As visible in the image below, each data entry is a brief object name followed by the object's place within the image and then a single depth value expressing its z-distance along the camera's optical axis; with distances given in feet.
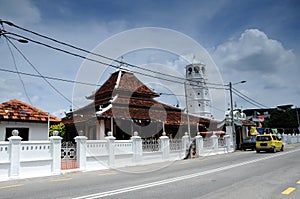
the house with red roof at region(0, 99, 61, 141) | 40.16
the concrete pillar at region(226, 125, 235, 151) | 80.50
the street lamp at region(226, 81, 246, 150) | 74.71
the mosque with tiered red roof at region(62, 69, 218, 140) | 51.92
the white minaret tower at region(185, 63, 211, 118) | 159.43
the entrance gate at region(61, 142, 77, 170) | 34.94
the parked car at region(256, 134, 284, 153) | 59.07
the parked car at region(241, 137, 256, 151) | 73.88
